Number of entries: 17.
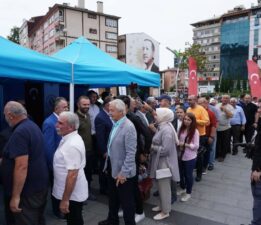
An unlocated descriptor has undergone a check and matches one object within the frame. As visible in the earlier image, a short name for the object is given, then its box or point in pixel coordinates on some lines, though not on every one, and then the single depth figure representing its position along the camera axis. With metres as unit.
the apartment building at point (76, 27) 45.98
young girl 4.90
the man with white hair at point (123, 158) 3.33
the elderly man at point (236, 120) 8.76
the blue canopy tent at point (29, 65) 3.52
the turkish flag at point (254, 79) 8.61
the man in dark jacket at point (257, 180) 3.29
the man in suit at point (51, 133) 3.69
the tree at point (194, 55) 34.28
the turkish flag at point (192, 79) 9.05
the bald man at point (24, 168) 2.54
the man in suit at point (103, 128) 4.52
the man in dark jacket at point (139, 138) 3.99
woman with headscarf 4.00
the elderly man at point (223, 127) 7.77
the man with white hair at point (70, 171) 2.70
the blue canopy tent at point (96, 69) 4.73
